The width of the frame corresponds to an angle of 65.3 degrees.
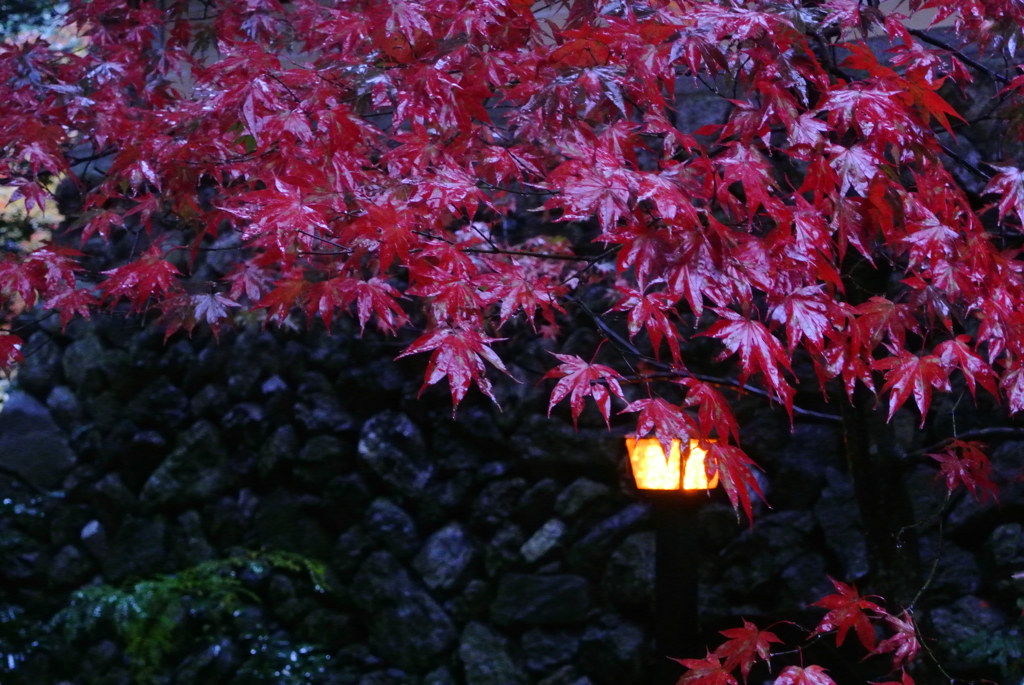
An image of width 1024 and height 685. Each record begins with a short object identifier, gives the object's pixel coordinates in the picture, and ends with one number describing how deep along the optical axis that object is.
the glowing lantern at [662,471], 3.97
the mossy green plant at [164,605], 5.50
